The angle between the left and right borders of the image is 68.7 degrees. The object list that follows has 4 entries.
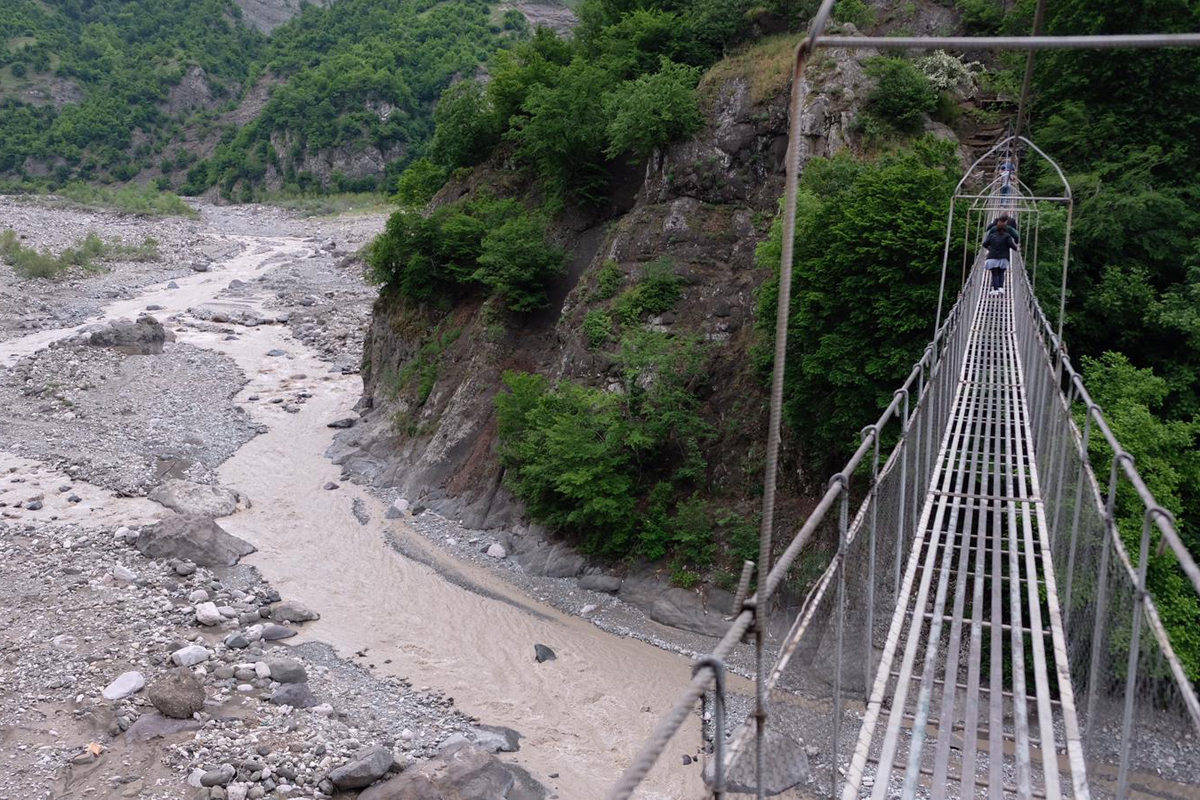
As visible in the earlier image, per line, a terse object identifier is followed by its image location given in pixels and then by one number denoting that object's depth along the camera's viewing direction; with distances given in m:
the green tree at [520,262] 20.92
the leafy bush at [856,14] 19.39
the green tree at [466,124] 25.94
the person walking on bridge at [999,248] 11.65
